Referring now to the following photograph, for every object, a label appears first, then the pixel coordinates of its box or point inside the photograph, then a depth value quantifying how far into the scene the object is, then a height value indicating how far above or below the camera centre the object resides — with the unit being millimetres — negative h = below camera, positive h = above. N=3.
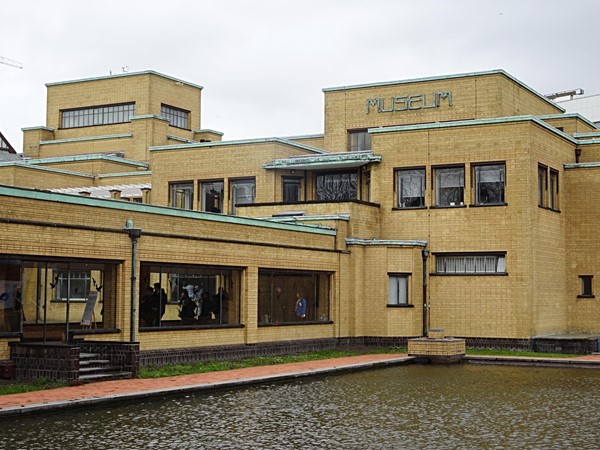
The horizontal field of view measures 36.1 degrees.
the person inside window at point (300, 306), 33219 -99
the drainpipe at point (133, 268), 25375 +934
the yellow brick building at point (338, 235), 24438 +2237
